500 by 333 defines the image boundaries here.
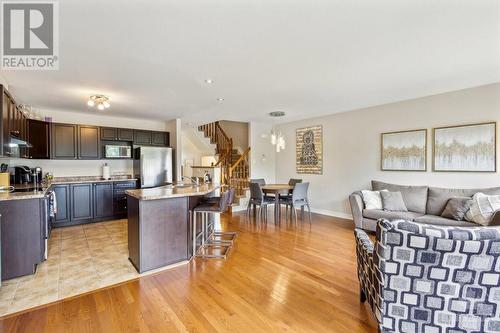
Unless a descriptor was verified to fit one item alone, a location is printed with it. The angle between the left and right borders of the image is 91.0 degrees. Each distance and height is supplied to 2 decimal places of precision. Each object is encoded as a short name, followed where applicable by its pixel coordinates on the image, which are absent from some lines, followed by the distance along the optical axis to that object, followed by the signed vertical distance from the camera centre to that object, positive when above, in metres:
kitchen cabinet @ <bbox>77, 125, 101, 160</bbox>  5.27 +0.47
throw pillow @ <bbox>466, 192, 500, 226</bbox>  3.32 -0.63
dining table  5.37 -0.63
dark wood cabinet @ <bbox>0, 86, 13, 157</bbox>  2.81 +0.48
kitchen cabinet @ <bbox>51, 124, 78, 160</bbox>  4.99 +0.47
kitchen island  2.85 -0.77
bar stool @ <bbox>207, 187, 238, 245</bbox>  3.64 -1.26
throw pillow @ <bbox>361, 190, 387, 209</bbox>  4.49 -0.67
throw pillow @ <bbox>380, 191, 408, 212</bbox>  4.31 -0.69
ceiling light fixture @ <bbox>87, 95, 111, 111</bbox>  4.09 +1.09
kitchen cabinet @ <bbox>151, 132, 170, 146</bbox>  6.19 +0.65
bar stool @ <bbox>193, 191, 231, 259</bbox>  3.33 -0.64
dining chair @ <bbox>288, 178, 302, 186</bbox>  6.32 -0.46
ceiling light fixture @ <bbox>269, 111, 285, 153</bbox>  5.22 +0.55
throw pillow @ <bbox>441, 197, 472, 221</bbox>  3.62 -0.67
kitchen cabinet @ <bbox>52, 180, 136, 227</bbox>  4.77 -0.79
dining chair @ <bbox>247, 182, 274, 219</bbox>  5.43 -0.76
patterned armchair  1.47 -0.73
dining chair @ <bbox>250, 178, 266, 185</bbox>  6.34 -0.46
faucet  4.27 -0.33
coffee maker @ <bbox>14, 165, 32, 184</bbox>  4.36 -0.19
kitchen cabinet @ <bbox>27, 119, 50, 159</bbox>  4.73 +0.50
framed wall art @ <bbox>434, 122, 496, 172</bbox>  3.78 +0.24
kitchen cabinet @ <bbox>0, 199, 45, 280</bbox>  2.68 -0.82
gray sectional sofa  3.76 -0.73
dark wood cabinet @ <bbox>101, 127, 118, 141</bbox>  5.51 +0.70
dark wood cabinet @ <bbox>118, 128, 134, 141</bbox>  5.71 +0.70
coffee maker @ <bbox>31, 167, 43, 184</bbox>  4.53 -0.20
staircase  6.93 +0.11
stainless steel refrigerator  5.60 -0.05
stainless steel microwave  5.57 +0.29
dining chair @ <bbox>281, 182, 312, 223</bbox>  5.32 -0.76
